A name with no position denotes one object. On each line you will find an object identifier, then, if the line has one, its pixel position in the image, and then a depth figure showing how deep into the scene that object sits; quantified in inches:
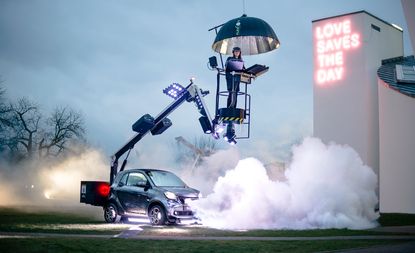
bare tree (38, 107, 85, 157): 2183.9
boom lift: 683.4
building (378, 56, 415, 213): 1032.2
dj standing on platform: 599.5
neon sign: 1183.6
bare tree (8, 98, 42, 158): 2082.9
